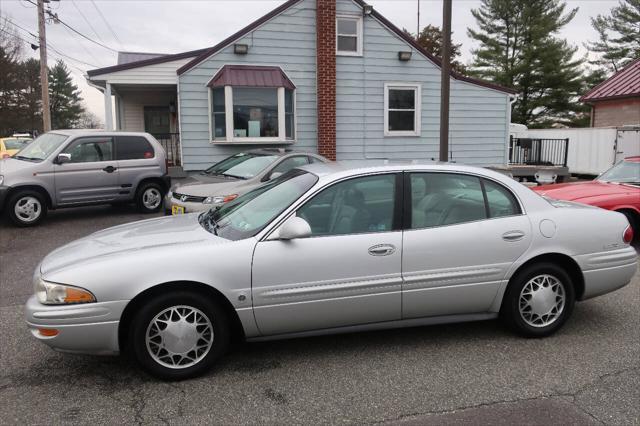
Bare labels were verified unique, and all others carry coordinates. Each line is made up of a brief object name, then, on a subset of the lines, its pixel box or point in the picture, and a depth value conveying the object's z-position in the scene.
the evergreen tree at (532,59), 35.09
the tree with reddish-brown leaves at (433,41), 41.25
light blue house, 13.42
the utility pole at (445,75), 10.31
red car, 7.55
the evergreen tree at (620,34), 34.09
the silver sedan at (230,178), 7.91
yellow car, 15.52
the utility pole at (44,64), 20.91
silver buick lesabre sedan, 3.53
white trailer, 17.95
